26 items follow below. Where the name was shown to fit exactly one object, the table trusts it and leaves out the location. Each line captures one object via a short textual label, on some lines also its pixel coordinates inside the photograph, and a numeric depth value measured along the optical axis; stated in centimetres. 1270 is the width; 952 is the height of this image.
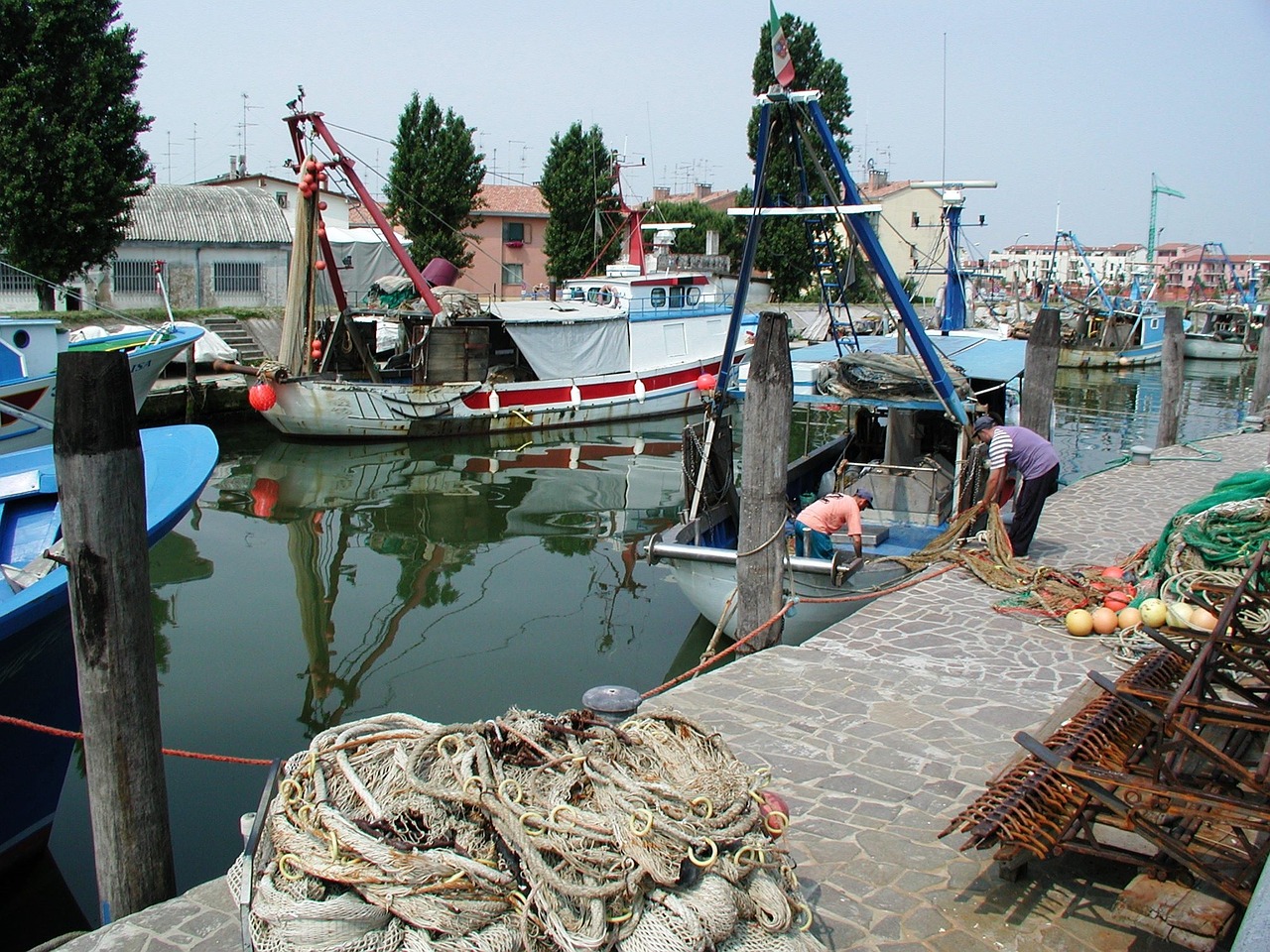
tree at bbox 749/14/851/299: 3738
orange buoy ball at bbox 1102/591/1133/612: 740
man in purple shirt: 912
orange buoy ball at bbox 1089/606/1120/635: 716
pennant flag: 828
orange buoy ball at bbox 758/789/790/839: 374
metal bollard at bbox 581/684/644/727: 415
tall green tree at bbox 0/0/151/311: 2039
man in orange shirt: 886
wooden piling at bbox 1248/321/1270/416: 2245
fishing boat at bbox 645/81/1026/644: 847
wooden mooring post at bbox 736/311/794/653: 737
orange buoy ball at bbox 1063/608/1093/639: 714
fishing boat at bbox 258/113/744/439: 1980
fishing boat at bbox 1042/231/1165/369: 3753
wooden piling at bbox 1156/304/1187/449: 1800
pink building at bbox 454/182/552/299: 4134
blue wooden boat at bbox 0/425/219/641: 556
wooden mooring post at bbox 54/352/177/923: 400
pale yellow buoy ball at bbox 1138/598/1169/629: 675
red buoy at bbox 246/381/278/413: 1878
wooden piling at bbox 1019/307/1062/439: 1229
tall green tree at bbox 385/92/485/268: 3316
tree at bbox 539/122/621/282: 3672
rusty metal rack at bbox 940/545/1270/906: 357
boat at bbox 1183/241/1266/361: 4156
